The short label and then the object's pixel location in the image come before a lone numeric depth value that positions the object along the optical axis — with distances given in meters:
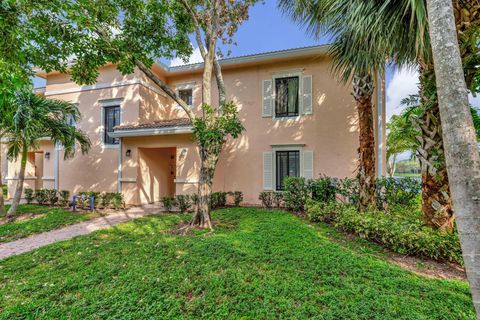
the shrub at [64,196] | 11.66
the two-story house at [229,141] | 10.24
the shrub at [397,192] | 7.70
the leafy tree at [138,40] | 6.05
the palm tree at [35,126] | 8.09
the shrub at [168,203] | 10.02
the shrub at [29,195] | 12.12
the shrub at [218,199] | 10.21
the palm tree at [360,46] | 4.67
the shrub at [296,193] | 9.03
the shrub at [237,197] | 10.77
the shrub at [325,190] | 8.71
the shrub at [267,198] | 10.34
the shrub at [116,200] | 10.52
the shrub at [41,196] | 11.75
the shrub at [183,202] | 9.78
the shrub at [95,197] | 10.66
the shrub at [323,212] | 7.30
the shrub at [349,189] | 7.92
